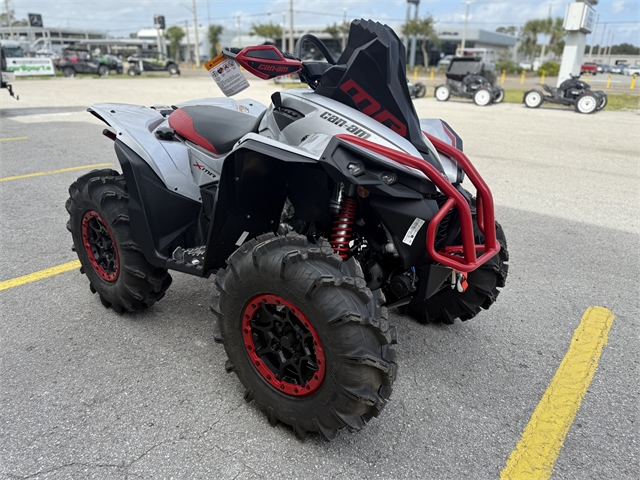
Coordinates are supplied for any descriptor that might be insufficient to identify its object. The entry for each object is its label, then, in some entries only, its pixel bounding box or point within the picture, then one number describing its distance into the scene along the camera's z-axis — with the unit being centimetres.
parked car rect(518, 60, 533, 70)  5878
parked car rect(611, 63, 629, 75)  5841
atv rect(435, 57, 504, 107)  1830
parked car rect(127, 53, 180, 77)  3662
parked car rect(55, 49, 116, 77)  3160
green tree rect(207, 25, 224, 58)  8560
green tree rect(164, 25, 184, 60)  8619
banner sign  2533
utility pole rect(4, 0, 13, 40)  6223
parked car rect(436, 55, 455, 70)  5200
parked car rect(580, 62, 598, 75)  5138
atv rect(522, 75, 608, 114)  1609
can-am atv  206
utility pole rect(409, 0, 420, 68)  5934
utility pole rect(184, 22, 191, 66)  8076
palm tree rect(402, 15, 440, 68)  5950
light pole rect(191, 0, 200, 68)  5844
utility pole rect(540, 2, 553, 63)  6435
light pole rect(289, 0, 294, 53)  4511
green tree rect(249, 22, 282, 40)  7706
